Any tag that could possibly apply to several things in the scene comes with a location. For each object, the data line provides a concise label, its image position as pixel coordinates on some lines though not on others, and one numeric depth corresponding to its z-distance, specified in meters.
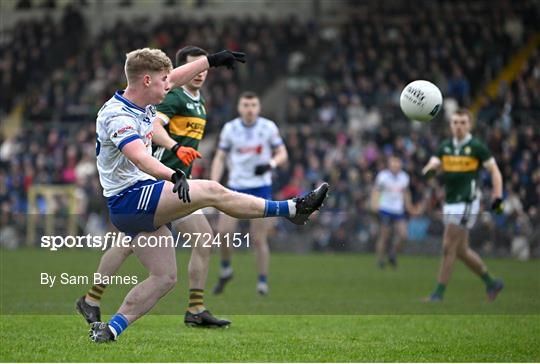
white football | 19.27
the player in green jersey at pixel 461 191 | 24.72
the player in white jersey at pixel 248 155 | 26.91
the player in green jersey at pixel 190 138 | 18.50
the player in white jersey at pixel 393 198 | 40.53
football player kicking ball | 14.69
